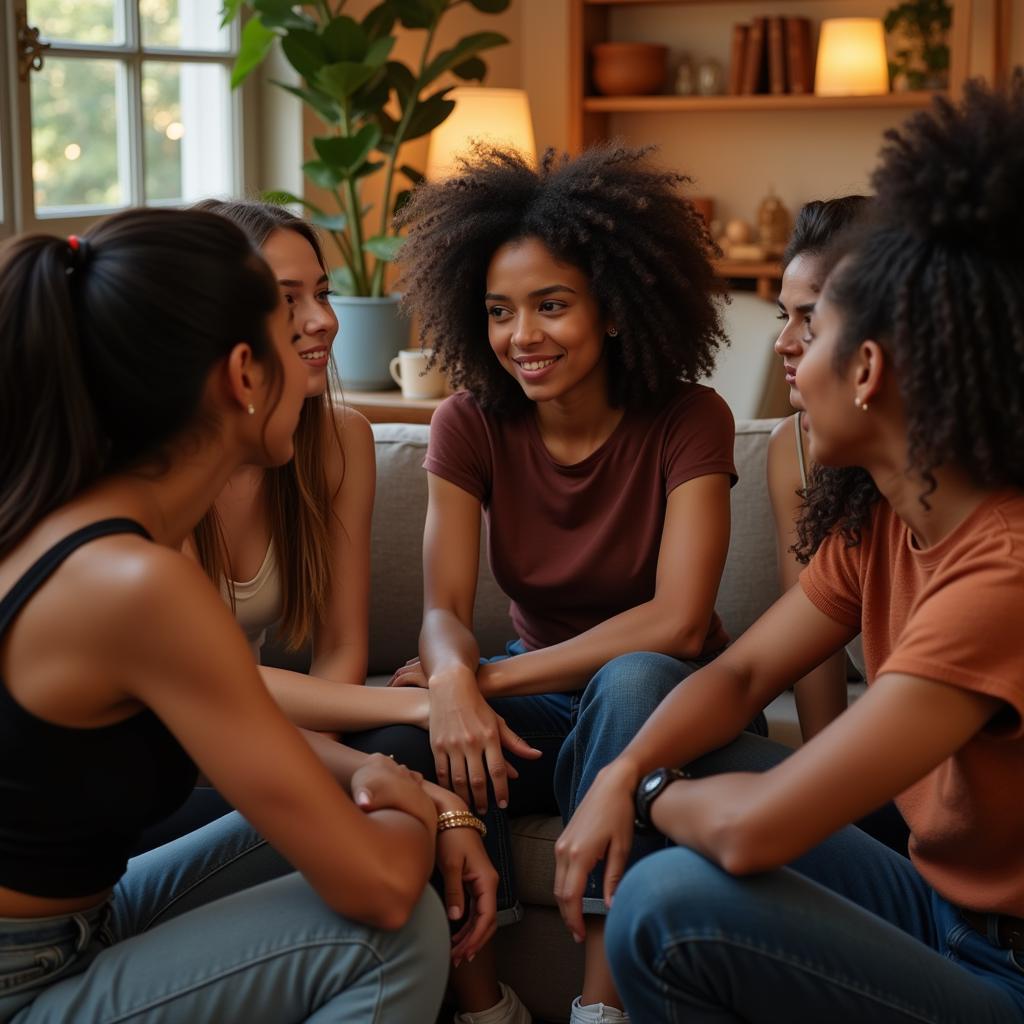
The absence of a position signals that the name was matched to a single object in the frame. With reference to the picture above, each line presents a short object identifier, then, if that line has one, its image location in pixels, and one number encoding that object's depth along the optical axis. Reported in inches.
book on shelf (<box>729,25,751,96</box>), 191.0
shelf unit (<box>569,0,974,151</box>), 179.0
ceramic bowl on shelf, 192.4
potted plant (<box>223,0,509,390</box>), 135.9
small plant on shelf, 180.4
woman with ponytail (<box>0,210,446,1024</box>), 45.6
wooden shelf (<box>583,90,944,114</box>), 181.5
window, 127.8
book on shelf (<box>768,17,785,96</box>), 187.6
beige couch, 91.9
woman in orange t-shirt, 47.3
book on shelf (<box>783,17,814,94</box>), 186.9
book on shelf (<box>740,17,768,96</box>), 189.3
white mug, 134.3
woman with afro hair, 74.2
